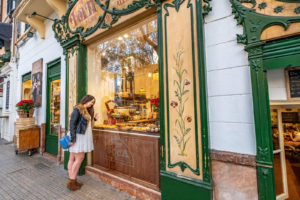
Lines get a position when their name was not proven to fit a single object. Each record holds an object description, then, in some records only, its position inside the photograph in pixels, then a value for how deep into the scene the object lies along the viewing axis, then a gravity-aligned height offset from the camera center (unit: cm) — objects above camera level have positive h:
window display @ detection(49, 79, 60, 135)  565 +13
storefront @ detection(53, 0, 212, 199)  241 +43
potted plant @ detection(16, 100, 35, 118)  595 +9
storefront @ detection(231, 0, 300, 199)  185 +49
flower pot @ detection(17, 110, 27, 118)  600 -13
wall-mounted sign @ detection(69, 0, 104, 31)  400 +245
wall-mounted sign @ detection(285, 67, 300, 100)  190 +26
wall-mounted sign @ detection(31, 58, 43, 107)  630 +111
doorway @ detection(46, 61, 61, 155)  561 +8
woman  325 -53
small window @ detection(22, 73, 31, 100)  800 +105
